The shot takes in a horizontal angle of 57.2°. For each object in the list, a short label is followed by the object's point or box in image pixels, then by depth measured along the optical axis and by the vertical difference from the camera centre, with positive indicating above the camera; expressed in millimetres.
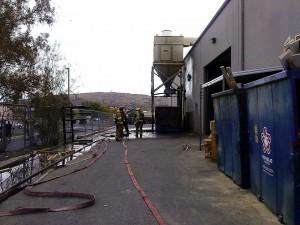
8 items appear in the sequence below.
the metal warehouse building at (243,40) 7826 +3027
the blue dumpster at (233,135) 5859 -436
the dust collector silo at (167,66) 20251 +3987
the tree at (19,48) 14986 +3917
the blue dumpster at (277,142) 3806 -409
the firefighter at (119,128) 15156 -597
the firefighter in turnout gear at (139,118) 16844 -90
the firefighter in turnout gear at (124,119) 15845 -109
